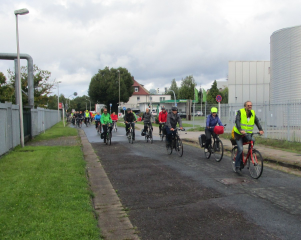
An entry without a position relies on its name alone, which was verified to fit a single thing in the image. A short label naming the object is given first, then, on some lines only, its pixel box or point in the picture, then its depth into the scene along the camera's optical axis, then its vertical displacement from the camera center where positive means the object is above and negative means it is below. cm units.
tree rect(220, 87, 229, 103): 8926 +401
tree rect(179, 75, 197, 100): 8962 +521
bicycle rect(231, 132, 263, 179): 751 -122
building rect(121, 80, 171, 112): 9751 +423
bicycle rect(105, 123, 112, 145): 1608 -103
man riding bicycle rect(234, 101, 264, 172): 772 -24
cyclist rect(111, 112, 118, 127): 2521 -55
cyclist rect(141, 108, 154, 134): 1720 -39
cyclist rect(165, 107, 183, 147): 1153 -38
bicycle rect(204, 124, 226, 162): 1031 -122
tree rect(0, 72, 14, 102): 4288 +256
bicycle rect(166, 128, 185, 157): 1160 -121
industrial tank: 2897 +411
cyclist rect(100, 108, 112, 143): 1622 -50
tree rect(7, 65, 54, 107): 4303 +342
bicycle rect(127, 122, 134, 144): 1667 -118
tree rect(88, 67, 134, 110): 7906 +587
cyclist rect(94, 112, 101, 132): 2533 -54
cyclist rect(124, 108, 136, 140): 1660 -37
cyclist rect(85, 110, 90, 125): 3738 -56
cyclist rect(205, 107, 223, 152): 1043 -41
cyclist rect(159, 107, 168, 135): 1695 -34
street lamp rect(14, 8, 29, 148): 1438 +145
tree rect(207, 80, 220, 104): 8006 +438
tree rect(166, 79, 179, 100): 11938 +879
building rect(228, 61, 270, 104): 4203 +365
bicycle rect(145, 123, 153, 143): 1709 -117
